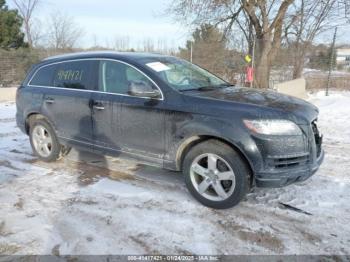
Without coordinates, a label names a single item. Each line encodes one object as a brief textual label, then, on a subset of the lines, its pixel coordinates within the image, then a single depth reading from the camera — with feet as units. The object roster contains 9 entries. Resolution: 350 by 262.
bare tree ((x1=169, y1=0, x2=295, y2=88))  44.91
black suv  11.78
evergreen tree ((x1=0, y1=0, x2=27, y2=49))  63.93
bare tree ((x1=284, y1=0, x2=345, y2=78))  49.06
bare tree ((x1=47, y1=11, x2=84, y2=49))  113.39
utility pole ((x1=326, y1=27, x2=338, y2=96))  44.91
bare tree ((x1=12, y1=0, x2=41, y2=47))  103.19
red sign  38.42
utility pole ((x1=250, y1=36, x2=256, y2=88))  41.18
